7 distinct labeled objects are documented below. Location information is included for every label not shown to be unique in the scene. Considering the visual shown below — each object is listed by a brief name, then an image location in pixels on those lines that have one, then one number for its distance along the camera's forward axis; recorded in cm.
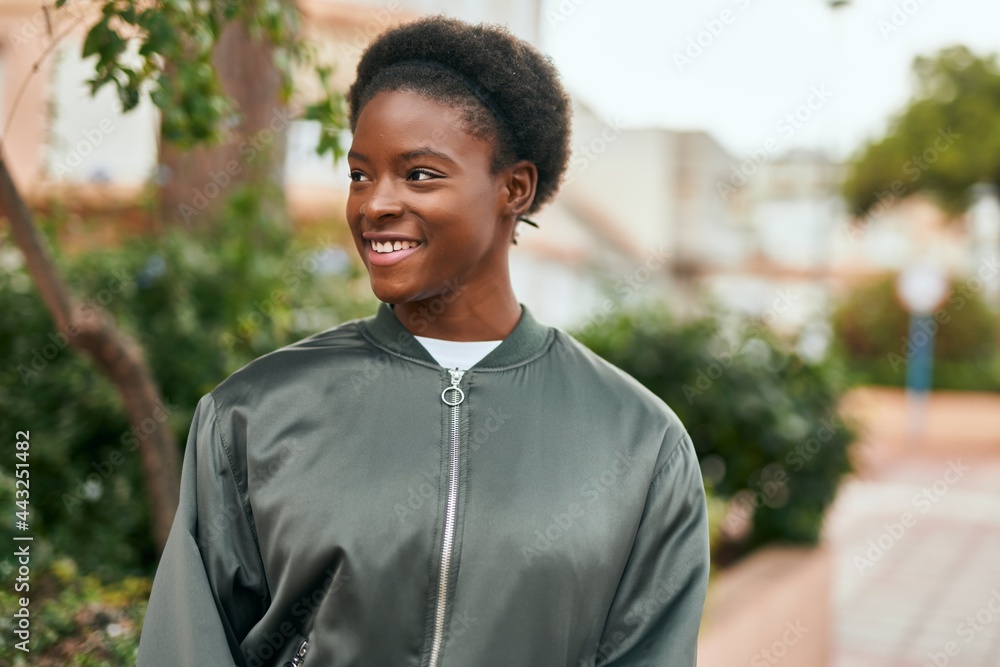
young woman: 159
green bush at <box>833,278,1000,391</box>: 1928
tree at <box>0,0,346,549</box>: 230
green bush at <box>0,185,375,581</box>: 376
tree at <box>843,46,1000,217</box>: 1459
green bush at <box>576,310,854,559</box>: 512
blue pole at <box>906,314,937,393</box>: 1639
